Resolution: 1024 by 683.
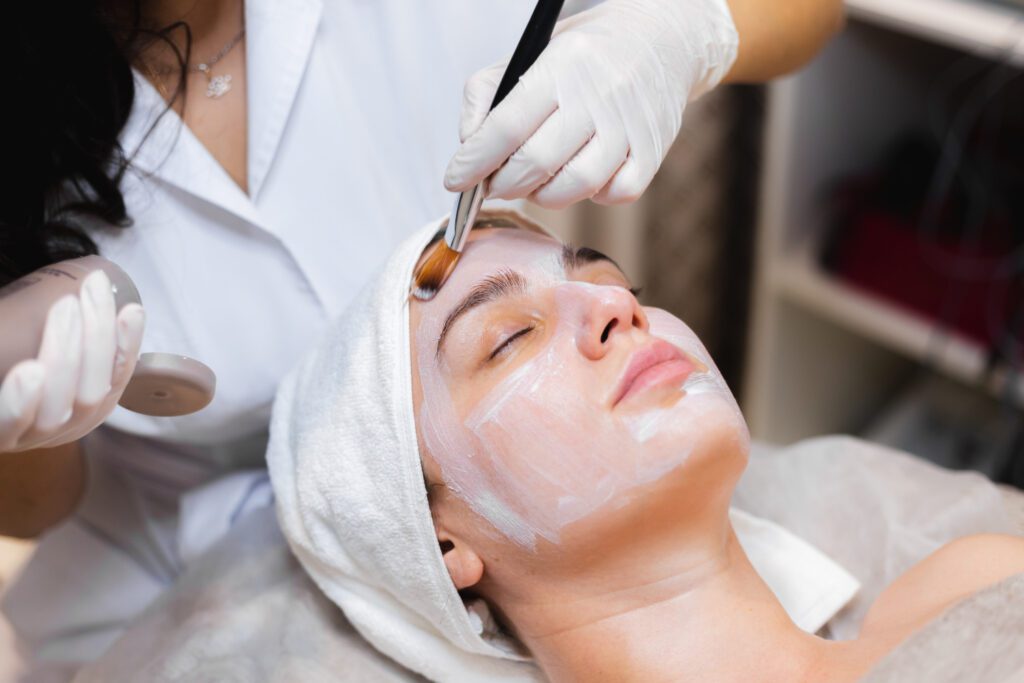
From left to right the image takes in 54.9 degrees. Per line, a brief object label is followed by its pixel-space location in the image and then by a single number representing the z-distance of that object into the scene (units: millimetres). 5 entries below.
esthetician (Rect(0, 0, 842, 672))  991
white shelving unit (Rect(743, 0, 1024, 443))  1775
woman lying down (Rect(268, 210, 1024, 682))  927
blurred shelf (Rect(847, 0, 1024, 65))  1515
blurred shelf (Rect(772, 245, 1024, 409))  1770
